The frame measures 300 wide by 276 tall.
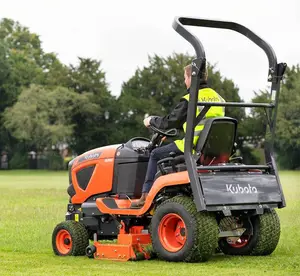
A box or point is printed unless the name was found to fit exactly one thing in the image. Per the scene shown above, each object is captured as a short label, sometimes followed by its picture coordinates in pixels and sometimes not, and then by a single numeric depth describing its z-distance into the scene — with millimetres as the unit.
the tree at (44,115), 83688
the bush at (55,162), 83375
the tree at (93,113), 85562
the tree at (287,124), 74375
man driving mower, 10375
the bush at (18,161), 87938
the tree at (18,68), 90438
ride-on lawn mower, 10078
